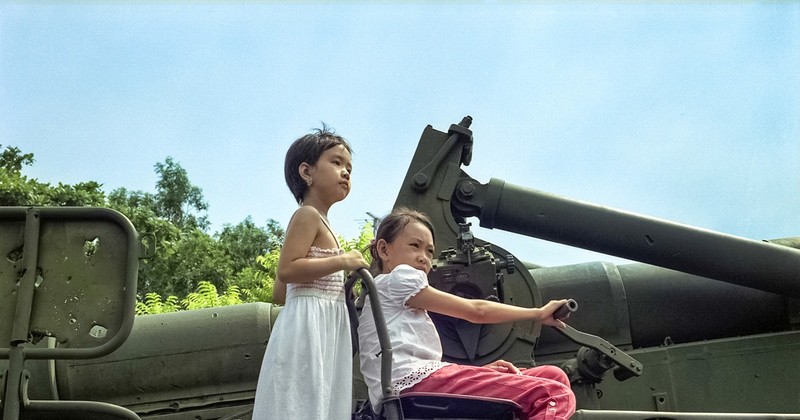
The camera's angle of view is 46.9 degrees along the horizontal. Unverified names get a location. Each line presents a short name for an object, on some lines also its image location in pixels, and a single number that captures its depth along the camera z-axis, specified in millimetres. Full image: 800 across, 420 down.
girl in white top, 3480
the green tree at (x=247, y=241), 27188
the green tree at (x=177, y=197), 30406
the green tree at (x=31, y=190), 21891
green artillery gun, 5035
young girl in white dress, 3490
